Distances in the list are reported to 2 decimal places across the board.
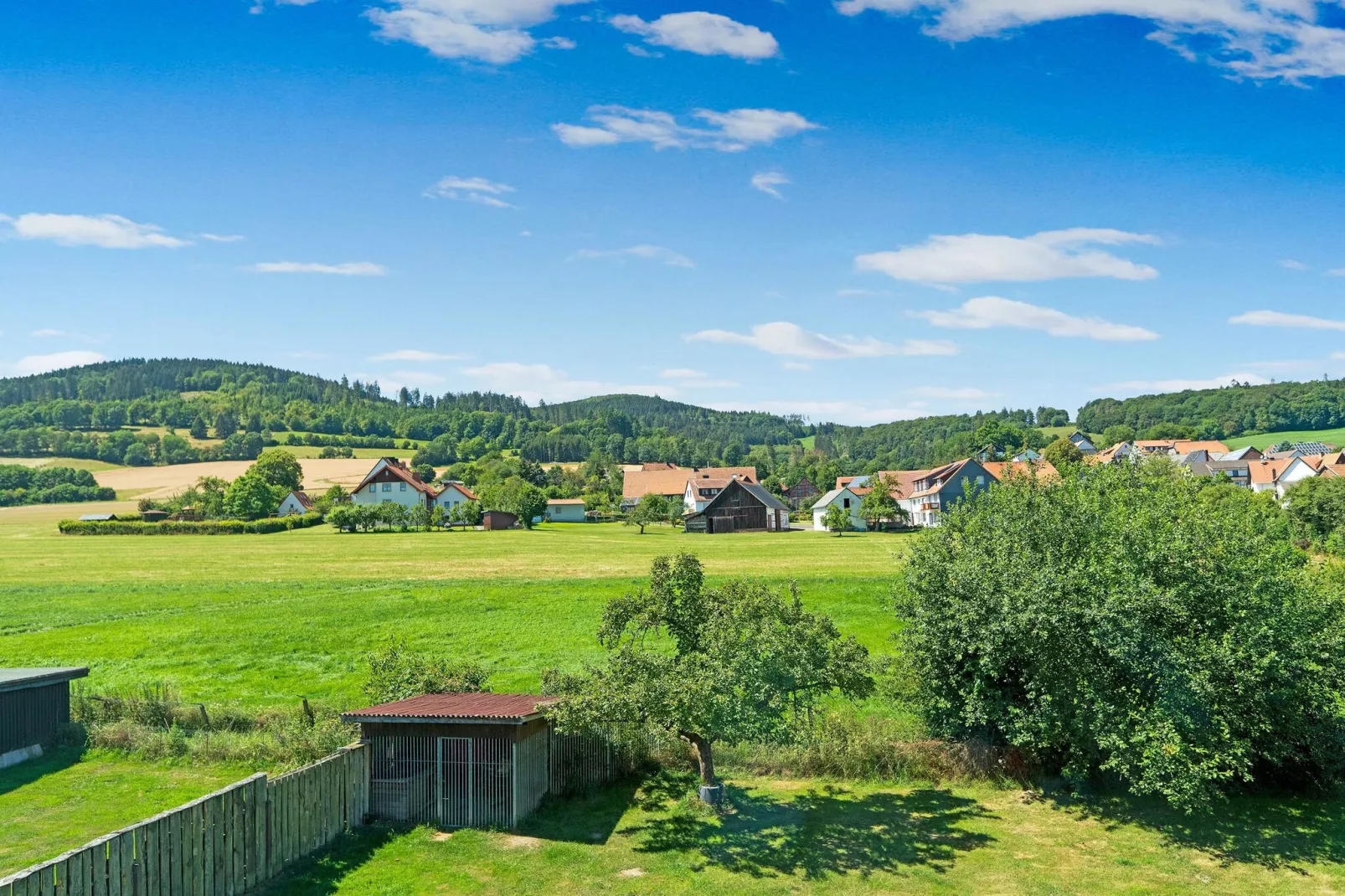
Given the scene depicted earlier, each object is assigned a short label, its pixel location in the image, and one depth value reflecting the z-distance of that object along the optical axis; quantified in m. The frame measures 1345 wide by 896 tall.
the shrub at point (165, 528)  101.69
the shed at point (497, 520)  114.31
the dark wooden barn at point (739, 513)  112.56
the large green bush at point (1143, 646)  19.59
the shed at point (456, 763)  19.50
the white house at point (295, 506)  129.12
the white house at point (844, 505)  113.81
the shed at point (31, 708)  23.28
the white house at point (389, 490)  133.38
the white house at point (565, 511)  135.62
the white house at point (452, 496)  133.88
